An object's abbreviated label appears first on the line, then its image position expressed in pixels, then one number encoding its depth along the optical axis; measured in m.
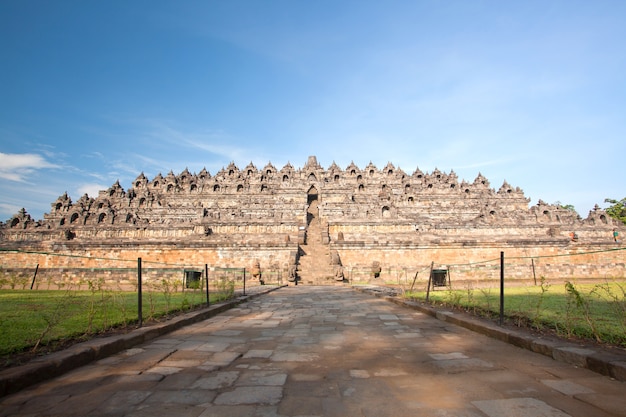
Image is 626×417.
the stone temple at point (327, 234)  23.81
